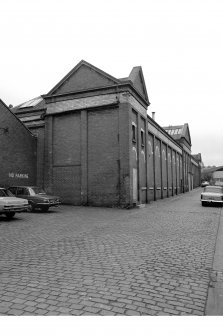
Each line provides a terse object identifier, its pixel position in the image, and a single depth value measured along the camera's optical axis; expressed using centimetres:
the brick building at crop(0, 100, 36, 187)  1872
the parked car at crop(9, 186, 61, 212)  1600
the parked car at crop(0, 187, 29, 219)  1240
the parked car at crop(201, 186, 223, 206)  2138
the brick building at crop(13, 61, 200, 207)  1928
